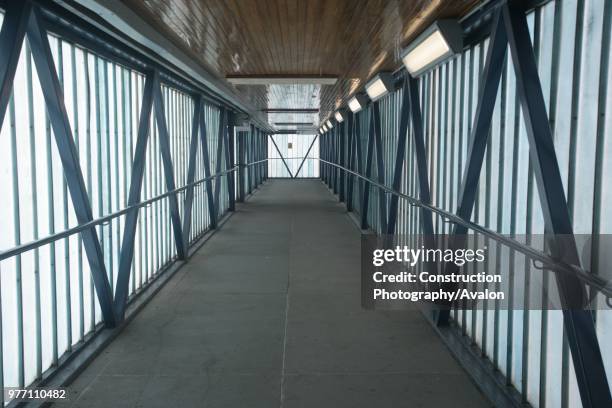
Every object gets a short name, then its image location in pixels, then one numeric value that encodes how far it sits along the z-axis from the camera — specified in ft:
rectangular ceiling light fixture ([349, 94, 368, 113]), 38.11
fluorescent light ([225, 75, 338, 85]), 30.25
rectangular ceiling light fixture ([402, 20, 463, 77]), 16.29
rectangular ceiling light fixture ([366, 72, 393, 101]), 27.45
